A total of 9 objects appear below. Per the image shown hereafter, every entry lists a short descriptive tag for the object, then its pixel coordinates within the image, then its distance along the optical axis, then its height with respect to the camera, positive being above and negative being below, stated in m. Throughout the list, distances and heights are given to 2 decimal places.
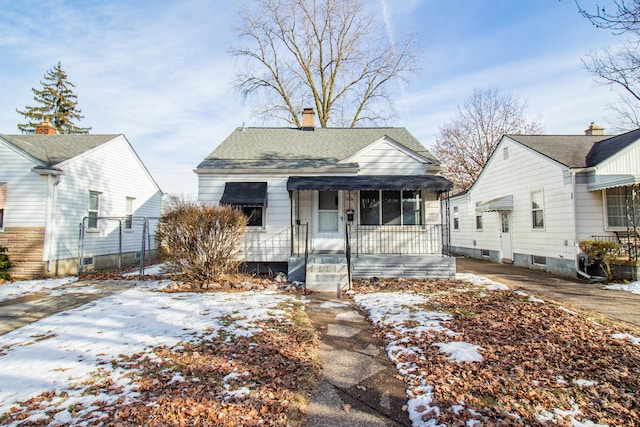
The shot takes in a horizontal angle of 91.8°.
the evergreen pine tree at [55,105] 27.36 +11.42
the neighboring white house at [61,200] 9.52 +1.08
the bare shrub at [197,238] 7.84 -0.21
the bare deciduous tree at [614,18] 4.12 +2.81
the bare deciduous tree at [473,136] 24.89 +7.57
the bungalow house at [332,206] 10.07 +0.74
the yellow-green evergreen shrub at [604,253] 8.91 -0.79
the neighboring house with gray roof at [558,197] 9.61 +1.05
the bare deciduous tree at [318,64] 20.72 +11.48
